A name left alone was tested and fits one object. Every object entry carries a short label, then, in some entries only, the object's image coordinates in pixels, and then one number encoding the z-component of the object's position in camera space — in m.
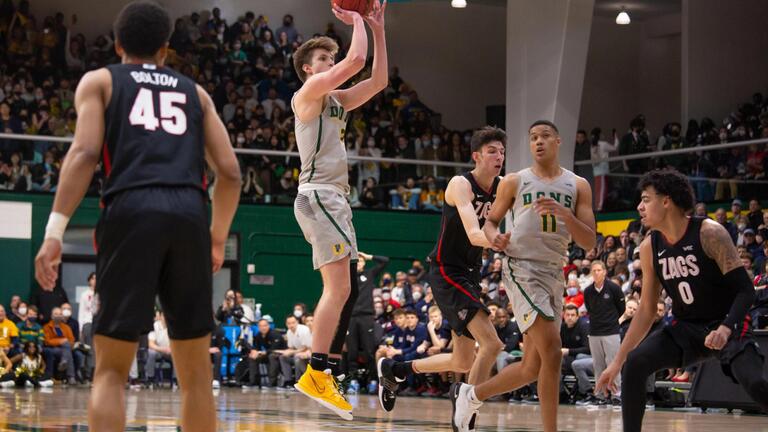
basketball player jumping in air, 6.99
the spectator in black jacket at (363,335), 18.50
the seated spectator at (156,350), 20.33
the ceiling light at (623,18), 28.47
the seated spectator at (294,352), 19.77
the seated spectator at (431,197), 24.44
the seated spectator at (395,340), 18.19
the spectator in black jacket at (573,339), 15.73
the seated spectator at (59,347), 20.14
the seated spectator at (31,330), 20.05
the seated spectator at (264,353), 20.38
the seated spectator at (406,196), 24.42
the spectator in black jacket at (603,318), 14.48
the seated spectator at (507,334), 16.62
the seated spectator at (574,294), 16.75
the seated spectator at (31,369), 19.48
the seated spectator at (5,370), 19.08
